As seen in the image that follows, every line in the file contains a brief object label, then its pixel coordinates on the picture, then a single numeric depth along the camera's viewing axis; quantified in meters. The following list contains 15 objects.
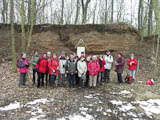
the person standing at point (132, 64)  7.72
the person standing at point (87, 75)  6.97
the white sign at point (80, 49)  11.36
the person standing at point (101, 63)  7.33
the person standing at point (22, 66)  6.33
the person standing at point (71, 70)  6.59
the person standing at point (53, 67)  6.34
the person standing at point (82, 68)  6.59
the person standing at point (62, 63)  6.73
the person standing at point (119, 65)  7.50
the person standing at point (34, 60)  6.54
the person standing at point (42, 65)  6.32
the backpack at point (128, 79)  7.68
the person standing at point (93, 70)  6.59
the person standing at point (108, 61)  7.64
